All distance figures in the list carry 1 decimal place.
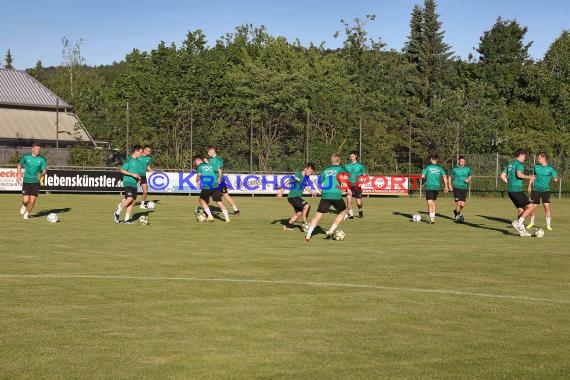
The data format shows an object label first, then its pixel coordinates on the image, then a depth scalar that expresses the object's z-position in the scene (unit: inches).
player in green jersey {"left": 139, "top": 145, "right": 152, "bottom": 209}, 1178.0
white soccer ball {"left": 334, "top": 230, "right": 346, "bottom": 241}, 810.8
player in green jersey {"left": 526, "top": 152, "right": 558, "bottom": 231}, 959.6
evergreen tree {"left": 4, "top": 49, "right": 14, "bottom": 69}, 5161.4
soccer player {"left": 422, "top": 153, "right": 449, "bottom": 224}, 1067.3
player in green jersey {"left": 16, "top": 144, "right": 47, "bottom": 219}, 1010.7
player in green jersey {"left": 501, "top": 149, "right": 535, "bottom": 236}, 910.4
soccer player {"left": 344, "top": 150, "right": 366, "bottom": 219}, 1105.4
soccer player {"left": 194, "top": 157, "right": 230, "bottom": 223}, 1015.0
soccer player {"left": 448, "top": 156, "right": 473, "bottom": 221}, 1143.6
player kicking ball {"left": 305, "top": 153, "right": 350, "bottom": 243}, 772.6
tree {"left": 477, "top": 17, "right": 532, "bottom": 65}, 3528.5
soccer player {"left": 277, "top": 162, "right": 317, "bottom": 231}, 930.5
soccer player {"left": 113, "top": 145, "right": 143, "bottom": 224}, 978.7
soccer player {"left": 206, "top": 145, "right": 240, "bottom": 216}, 1042.1
